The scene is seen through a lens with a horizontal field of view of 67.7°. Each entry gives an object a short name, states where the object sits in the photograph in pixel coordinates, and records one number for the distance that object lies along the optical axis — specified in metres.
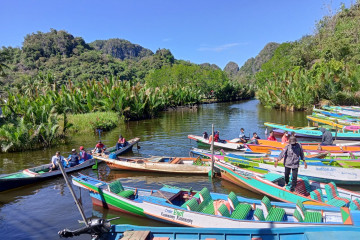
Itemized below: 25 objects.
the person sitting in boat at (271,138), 19.77
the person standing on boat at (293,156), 9.86
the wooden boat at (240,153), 15.70
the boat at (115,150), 16.75
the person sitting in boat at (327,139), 18.00
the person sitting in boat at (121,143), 19.95
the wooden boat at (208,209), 7.88
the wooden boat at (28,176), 13.52
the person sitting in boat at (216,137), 20.75
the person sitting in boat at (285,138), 18.74
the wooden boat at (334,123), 23.23
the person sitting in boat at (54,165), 15.27
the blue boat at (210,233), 6.19
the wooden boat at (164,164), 14.87
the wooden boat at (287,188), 9.27
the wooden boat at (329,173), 12.20
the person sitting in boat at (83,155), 17.20
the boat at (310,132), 21.33
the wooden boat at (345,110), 30.79
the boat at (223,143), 19.20
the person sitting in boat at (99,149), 17.89
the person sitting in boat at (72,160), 16.20
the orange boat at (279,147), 16.84
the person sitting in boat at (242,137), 20.94
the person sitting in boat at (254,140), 19.73
